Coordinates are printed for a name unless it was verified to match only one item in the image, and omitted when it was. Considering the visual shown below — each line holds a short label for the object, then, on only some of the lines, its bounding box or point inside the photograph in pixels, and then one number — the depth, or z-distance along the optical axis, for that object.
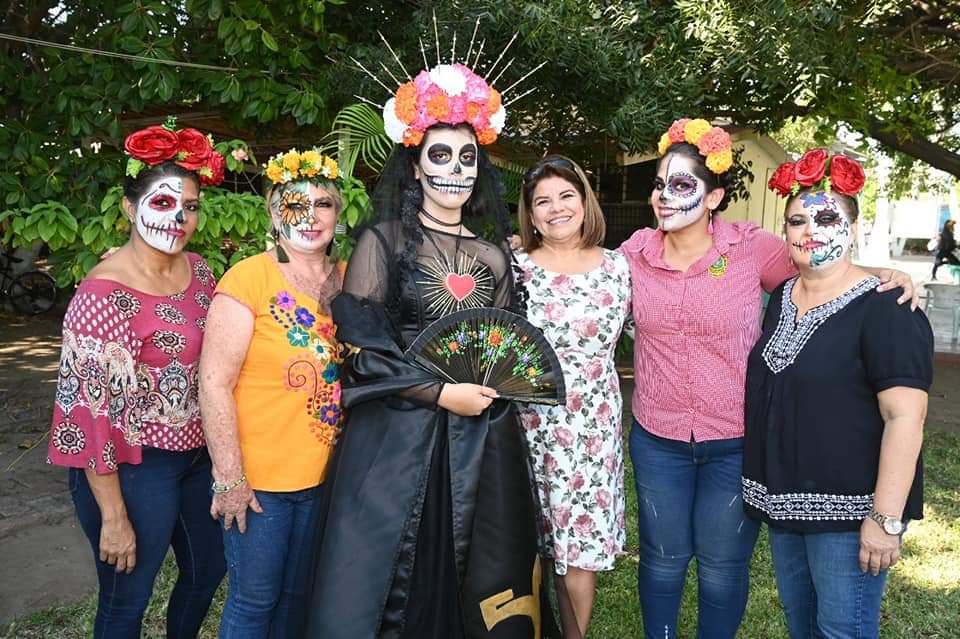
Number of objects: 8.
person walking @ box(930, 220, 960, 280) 18.20
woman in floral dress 2.96
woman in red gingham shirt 2.86
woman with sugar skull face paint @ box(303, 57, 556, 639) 2.46
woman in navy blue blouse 2.35
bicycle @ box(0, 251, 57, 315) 12.95
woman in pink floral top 2.43
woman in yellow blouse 2.51
